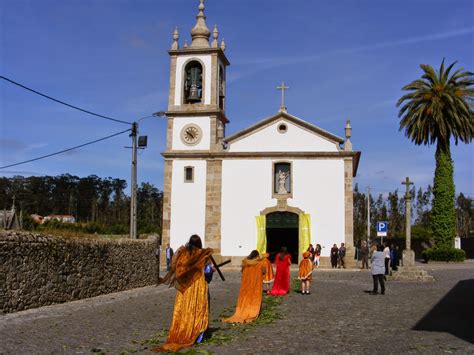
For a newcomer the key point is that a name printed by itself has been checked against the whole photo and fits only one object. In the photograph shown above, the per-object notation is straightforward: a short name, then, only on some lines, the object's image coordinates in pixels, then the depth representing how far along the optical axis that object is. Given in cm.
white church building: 3069
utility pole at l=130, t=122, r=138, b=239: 2011
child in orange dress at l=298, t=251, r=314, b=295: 1562
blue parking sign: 2648
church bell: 3206
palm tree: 3484
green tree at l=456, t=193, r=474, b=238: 7953
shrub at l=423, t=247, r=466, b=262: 3459
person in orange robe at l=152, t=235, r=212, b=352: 797
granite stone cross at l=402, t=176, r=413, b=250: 2209
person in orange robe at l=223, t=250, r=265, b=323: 1089
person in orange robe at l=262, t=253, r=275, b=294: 1217
